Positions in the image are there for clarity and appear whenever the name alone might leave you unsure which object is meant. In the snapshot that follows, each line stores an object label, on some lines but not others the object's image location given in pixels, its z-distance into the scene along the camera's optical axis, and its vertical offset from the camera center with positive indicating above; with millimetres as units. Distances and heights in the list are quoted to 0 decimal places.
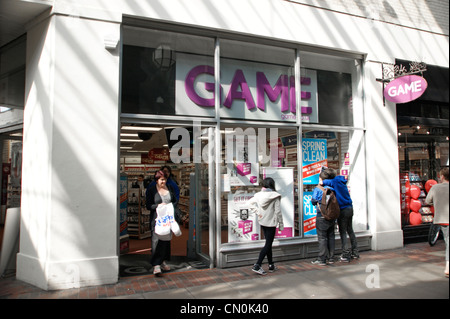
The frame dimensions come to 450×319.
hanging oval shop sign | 6980 +1898
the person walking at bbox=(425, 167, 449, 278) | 5574 -375
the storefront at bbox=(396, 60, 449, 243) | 8398 +906
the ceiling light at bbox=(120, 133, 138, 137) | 10055 +1300
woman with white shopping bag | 5742 -728
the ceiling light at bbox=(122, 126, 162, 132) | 8805 +1343
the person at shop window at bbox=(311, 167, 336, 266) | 6445 -1056
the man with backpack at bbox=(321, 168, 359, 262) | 6661 -743
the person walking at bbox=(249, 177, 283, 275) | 5855 -662
